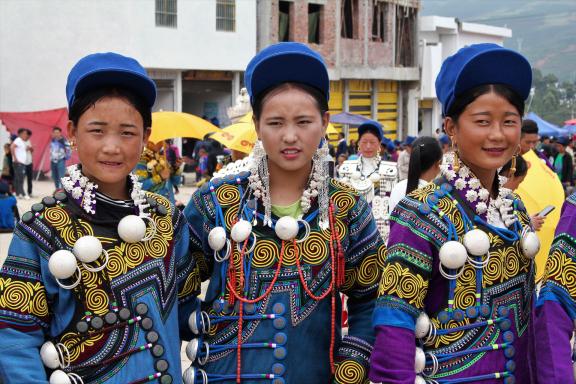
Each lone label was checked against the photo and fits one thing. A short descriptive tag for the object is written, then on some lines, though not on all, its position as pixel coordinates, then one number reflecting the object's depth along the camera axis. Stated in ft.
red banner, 64.59
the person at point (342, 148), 74.69
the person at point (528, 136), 24.69
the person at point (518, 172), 18.34
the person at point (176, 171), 34.22
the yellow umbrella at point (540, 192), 19.58
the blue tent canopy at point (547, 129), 96.42
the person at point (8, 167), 55.21
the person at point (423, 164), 21.17
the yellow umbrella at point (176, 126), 32.60
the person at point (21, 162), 56.85
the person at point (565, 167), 49.42
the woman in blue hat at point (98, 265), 8.79
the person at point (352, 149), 78.22
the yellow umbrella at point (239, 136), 26.27
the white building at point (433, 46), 110.73
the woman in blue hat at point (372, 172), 28.12
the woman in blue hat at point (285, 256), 9.78
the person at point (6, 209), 42.02
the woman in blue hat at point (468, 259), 9.12
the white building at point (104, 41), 74.13
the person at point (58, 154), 57.82
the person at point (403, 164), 40.60
